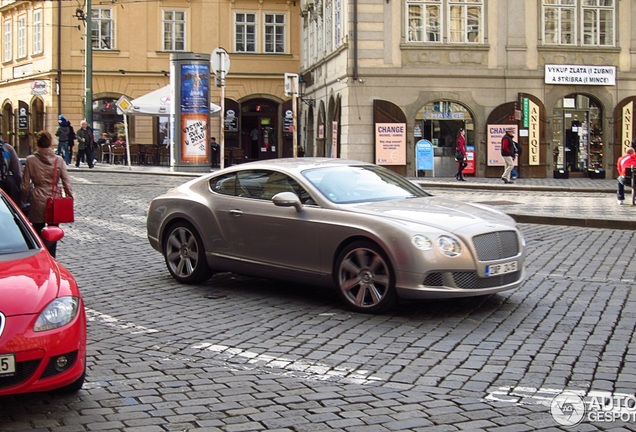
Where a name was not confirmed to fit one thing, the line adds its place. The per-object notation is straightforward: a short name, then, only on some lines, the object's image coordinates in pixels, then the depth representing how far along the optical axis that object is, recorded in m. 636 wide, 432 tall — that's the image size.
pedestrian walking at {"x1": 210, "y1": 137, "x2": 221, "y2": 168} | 41.06
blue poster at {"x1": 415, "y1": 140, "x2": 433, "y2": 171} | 33.81
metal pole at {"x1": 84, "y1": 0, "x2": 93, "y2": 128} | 39.12
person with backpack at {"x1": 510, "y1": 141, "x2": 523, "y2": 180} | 30.83
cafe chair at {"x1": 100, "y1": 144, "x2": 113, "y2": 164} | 43.32
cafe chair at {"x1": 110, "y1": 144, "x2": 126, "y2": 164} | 42.44
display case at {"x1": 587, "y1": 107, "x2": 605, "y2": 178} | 35.09
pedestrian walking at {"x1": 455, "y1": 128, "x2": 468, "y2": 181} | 31.59
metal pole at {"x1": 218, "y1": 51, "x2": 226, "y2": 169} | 25.73
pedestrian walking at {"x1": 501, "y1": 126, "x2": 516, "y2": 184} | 29.75
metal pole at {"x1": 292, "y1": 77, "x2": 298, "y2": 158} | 24.66
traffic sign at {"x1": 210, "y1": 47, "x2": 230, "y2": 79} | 25.70
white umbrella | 37.50
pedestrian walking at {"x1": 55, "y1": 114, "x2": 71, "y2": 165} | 36.53
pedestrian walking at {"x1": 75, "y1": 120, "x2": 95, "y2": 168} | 36.44
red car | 5.21
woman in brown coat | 10.53
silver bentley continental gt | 8.26
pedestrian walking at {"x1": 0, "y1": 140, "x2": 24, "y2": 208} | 10.43
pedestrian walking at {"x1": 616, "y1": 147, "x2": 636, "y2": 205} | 20.09
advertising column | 32.72
